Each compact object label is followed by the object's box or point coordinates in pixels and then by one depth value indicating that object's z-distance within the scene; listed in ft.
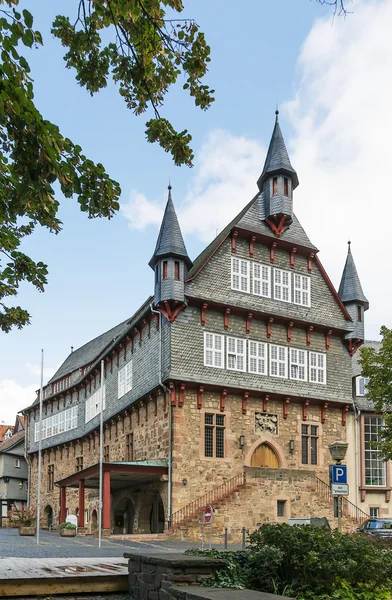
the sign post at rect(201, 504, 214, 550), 68.93
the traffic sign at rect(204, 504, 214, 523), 68.93
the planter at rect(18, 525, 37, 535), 120.06
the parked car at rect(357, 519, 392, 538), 92.97
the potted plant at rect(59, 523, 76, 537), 108.58
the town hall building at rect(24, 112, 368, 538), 105.50
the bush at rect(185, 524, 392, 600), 29.27
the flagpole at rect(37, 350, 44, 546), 102.14
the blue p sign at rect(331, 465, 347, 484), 54.49
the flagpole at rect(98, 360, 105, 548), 84.50
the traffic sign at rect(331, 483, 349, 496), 54.24
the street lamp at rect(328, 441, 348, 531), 59.88
